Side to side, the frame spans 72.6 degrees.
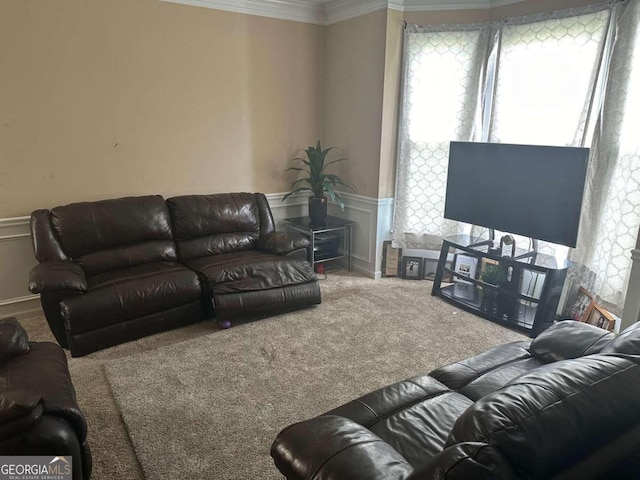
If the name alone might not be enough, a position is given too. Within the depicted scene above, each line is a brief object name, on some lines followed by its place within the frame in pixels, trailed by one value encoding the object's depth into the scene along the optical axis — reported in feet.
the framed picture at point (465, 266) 12.80
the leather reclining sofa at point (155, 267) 9.64
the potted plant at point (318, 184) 14.97
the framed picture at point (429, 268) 14.85
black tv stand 10.82
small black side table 14.60
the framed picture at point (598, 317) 9.79
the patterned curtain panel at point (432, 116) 13.12
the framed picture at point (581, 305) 10.84
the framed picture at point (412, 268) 14.90
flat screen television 10.28
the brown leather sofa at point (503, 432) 3.08
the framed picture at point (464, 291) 13.08
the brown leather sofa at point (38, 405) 4.94
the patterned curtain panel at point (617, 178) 9.63
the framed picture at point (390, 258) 15.01
